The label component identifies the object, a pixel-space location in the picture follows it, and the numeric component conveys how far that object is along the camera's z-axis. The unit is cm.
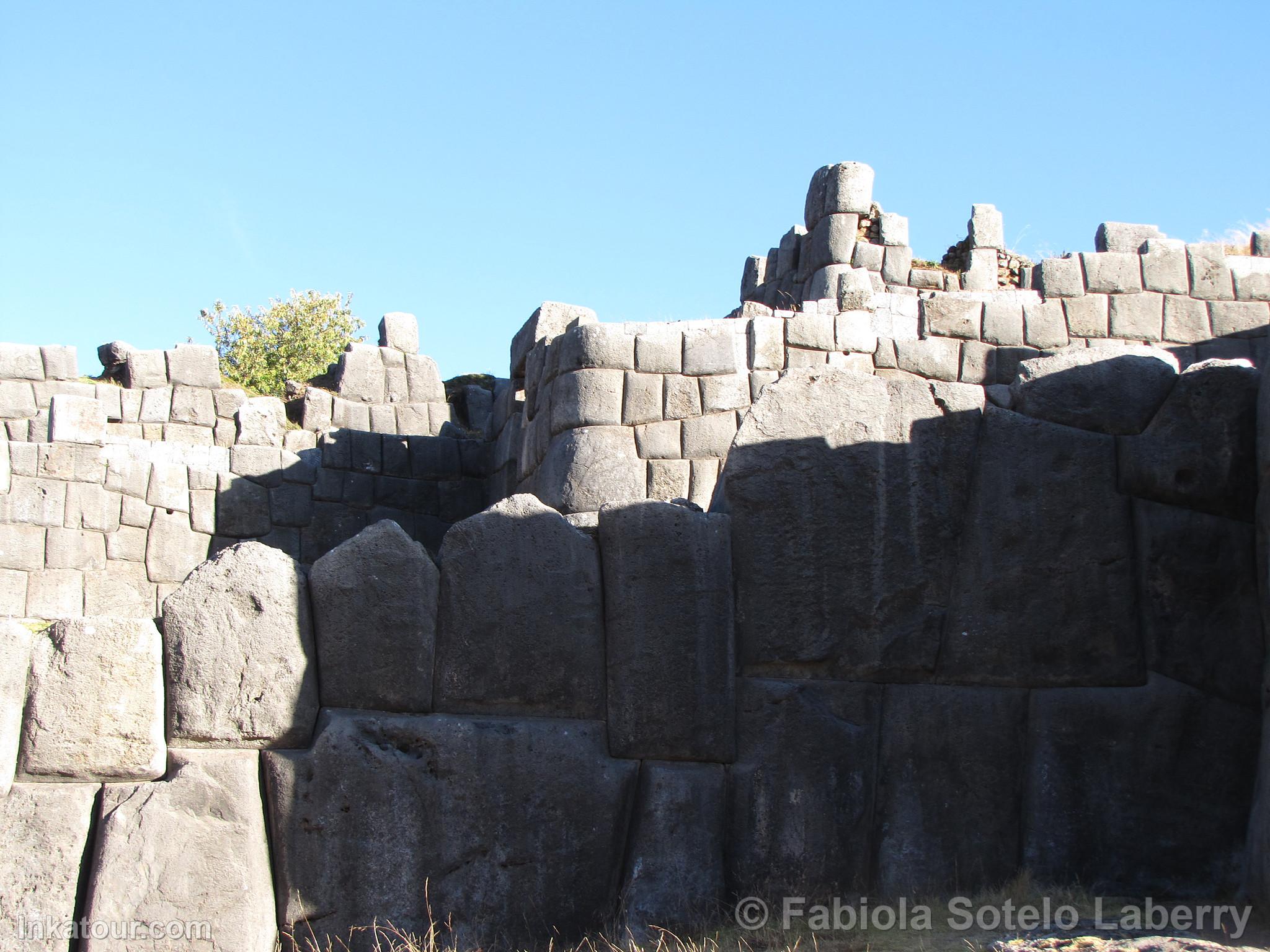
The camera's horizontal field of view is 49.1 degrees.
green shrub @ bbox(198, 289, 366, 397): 2708
